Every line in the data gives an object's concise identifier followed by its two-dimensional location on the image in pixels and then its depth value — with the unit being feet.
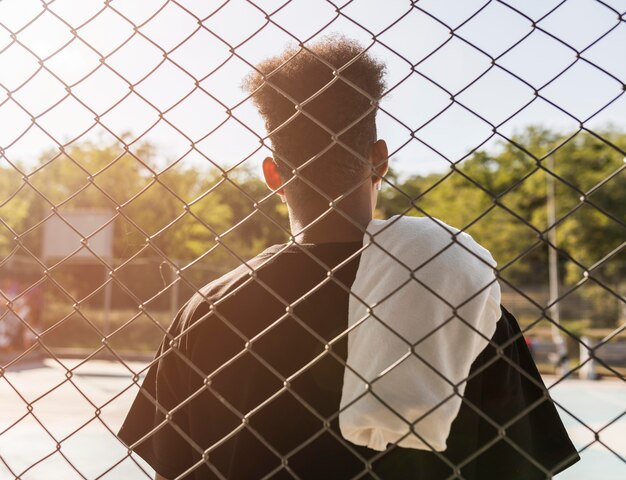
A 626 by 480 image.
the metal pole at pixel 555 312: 55.11
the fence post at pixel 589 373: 51.24
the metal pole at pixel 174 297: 58.80
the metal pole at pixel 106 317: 56.80
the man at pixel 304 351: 4.15
